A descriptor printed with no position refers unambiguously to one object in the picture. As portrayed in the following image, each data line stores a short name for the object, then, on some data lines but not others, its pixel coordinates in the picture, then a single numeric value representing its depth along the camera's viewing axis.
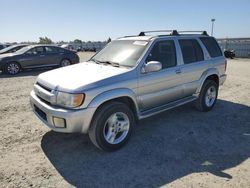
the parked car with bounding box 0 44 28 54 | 11.14
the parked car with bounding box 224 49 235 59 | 19.73
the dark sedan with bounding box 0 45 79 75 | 9.52
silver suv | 2.90
